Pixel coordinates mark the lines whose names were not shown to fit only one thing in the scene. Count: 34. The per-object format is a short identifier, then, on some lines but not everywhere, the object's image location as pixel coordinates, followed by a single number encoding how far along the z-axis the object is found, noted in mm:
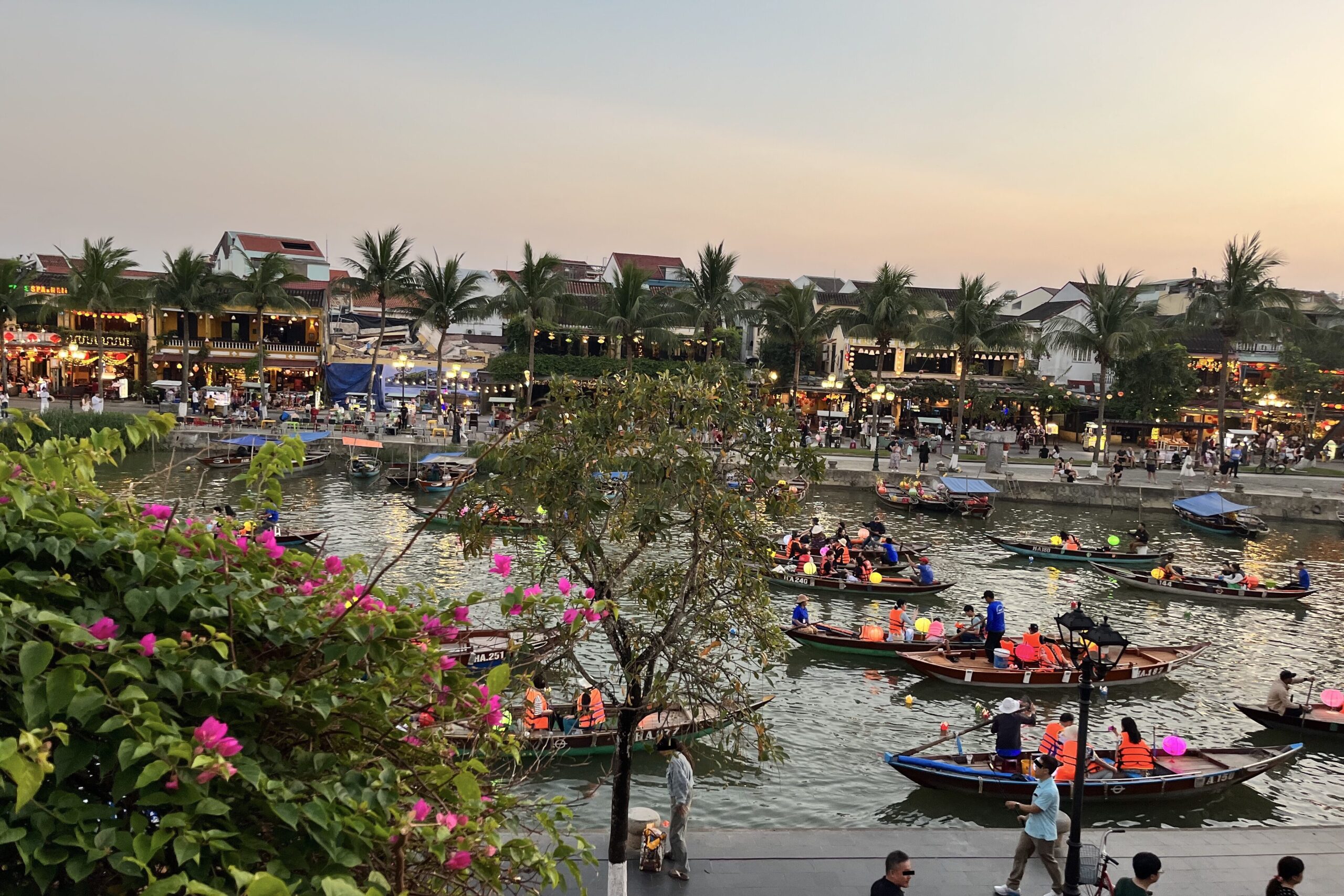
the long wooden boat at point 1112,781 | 14336
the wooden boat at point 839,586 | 26969
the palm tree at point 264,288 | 56062
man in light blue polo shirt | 11008
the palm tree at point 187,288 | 56656
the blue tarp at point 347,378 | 62281
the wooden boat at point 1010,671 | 19625
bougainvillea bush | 3838
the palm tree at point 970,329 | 53656
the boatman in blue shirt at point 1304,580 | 28094
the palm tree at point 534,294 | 53906
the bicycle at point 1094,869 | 10648
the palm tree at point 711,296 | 57875
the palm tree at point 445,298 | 55656
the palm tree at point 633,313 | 56062
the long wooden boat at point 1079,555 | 32094
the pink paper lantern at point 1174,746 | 15281
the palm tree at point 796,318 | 57625
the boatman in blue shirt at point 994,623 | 20641
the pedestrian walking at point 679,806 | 10938
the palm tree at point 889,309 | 54844
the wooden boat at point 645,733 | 14812
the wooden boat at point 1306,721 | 17672
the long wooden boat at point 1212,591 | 27875
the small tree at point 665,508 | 9125
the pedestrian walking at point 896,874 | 8625
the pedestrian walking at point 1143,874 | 9047
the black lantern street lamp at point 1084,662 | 9597
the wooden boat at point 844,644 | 21109
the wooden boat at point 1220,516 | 38094
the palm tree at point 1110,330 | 50938
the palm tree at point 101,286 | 55156
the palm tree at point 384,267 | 58312
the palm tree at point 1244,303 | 48344
